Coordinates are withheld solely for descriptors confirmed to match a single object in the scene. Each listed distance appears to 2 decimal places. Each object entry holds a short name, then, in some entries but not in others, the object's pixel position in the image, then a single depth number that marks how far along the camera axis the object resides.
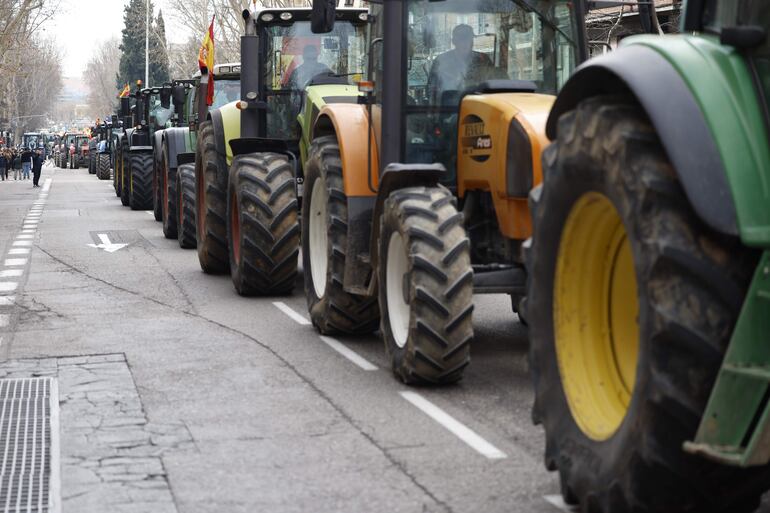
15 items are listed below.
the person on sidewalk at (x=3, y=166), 62.56
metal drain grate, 6.05
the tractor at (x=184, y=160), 18.48
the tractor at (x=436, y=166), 8.21
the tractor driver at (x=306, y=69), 14.12
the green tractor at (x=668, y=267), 4.22
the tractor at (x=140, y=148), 29.55
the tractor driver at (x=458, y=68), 9.20
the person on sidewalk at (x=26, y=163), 58.88
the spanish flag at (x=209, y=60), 16.52
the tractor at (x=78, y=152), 83.82
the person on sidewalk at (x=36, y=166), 51.28
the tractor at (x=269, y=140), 12.70
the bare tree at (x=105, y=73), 169.88
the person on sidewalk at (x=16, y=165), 65.09
